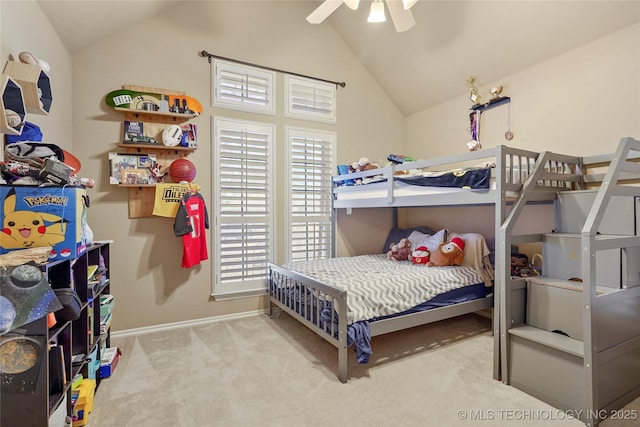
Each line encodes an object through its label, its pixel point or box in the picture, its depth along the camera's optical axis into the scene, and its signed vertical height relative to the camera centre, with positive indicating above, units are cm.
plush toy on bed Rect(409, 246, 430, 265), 344 -47
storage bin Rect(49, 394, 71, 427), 148 -98
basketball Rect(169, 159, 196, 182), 319 +43
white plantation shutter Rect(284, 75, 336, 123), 392 +145
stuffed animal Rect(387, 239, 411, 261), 389 -47
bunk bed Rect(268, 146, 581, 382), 234 +9
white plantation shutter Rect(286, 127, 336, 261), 394 +26
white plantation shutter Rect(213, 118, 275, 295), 352 +12
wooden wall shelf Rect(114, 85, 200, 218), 312 +65
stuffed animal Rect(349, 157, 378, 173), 386 +58
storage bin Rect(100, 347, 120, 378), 231 -111
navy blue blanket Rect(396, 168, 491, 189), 257 +30
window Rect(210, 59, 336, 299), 353 +43
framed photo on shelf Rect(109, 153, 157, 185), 303 +43
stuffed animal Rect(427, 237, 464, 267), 327 -43
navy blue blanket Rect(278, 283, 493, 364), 231 -82
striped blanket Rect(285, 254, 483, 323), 247 -59
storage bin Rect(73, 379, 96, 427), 179 -109
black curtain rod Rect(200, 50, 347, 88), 344 +172
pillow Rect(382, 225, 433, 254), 423 -28
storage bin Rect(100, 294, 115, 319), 235 -69
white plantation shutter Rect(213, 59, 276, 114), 352 +144
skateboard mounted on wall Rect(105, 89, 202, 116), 301 +110
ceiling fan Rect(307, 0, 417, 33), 231 +156
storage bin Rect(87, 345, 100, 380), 204 -100
